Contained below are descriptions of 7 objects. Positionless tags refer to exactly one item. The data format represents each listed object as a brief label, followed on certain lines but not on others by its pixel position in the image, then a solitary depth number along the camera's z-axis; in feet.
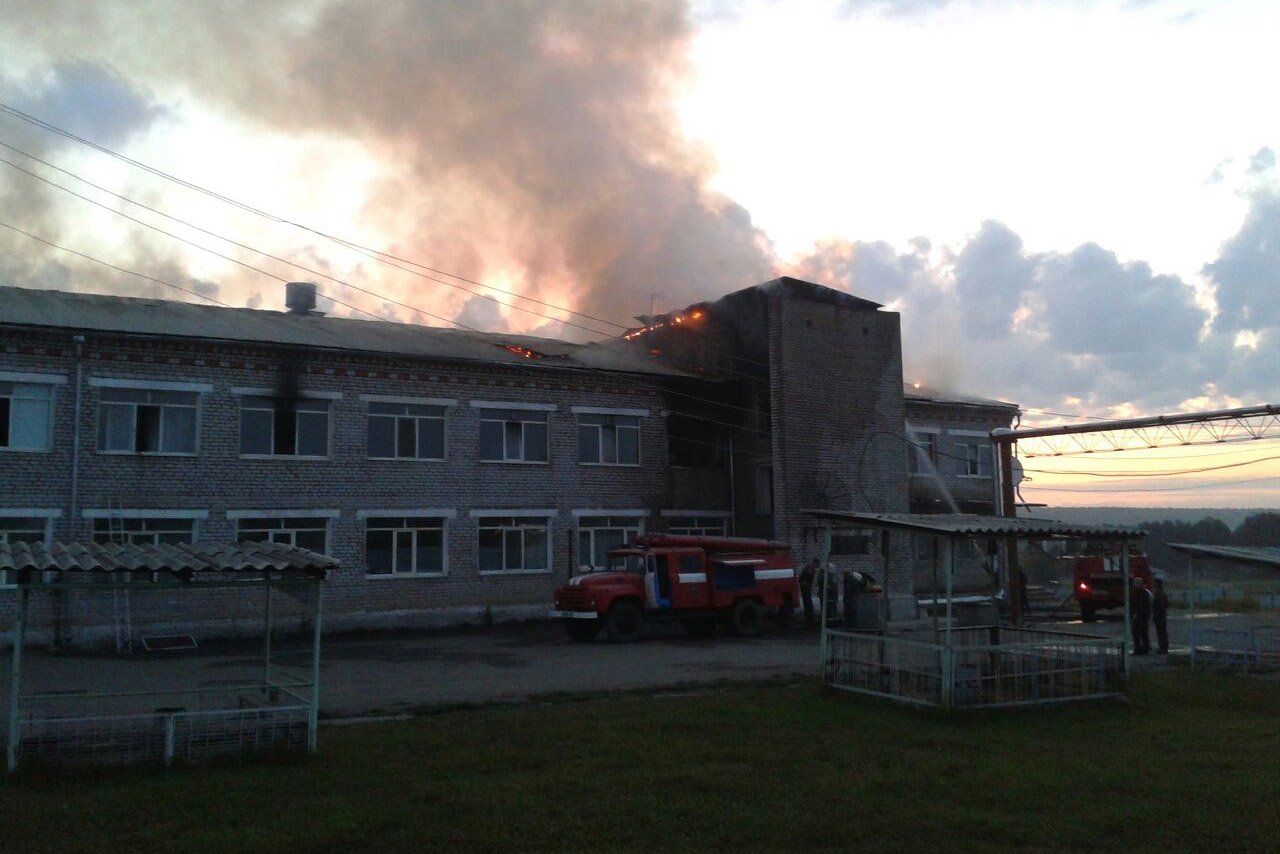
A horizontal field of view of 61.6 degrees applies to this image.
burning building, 74.59
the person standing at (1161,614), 65.72
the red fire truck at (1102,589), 98.84
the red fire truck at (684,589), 75.51
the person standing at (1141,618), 66.85
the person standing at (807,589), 89.30
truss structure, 108.27
